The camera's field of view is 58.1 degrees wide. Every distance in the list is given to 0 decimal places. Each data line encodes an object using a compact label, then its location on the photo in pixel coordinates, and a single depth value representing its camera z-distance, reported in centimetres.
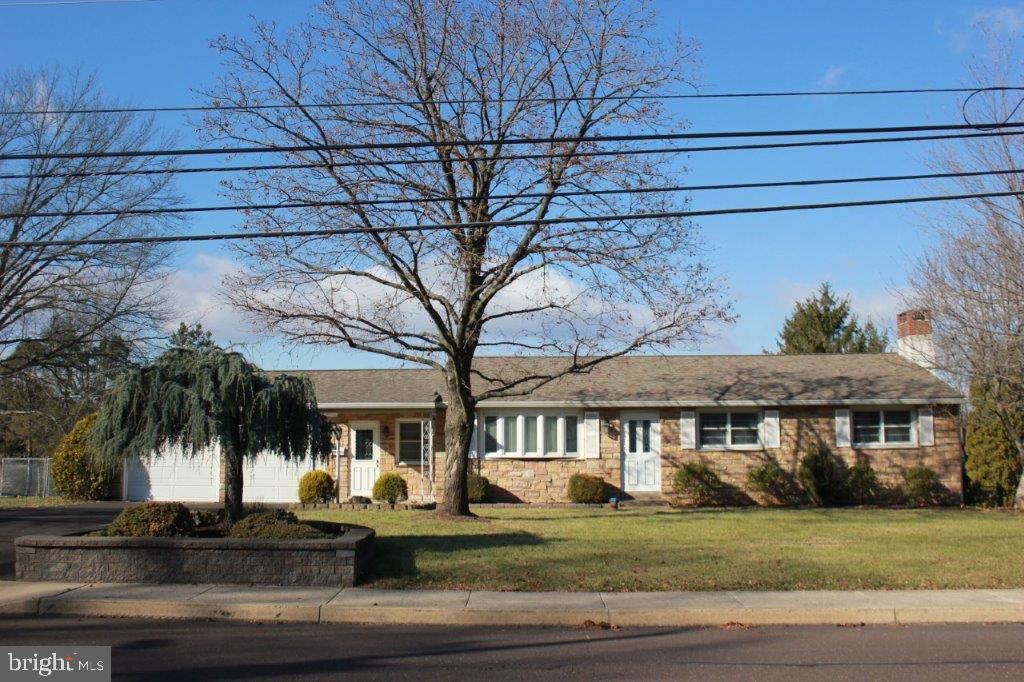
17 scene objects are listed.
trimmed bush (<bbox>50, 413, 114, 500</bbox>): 2602
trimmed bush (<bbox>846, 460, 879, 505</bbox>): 2527
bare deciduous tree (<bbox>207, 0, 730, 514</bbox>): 1798
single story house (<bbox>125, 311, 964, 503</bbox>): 2570
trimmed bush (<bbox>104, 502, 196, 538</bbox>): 1271
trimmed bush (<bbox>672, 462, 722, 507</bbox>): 2517
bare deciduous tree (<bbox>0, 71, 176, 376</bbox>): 2598
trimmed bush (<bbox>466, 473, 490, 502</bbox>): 2450
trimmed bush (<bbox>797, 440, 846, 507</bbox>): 2509
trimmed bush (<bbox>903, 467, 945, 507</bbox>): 2502
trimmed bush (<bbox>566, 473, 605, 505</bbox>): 2473
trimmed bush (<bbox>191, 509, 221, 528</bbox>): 1380
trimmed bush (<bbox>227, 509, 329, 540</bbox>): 1259
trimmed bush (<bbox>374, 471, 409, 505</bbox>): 2466
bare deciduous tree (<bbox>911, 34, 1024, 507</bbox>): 2123
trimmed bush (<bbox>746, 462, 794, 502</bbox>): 2544
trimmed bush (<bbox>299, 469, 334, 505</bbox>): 2486
